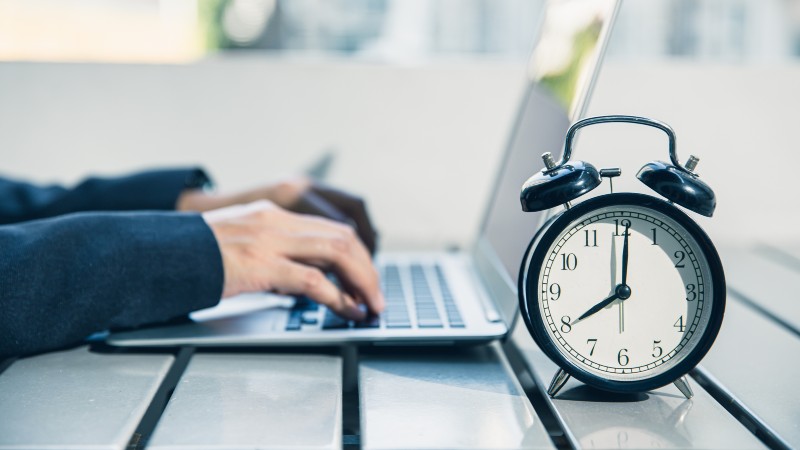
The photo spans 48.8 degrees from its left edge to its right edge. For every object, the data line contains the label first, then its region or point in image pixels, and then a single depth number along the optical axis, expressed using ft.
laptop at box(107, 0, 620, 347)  3.42
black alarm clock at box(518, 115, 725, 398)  2.88
